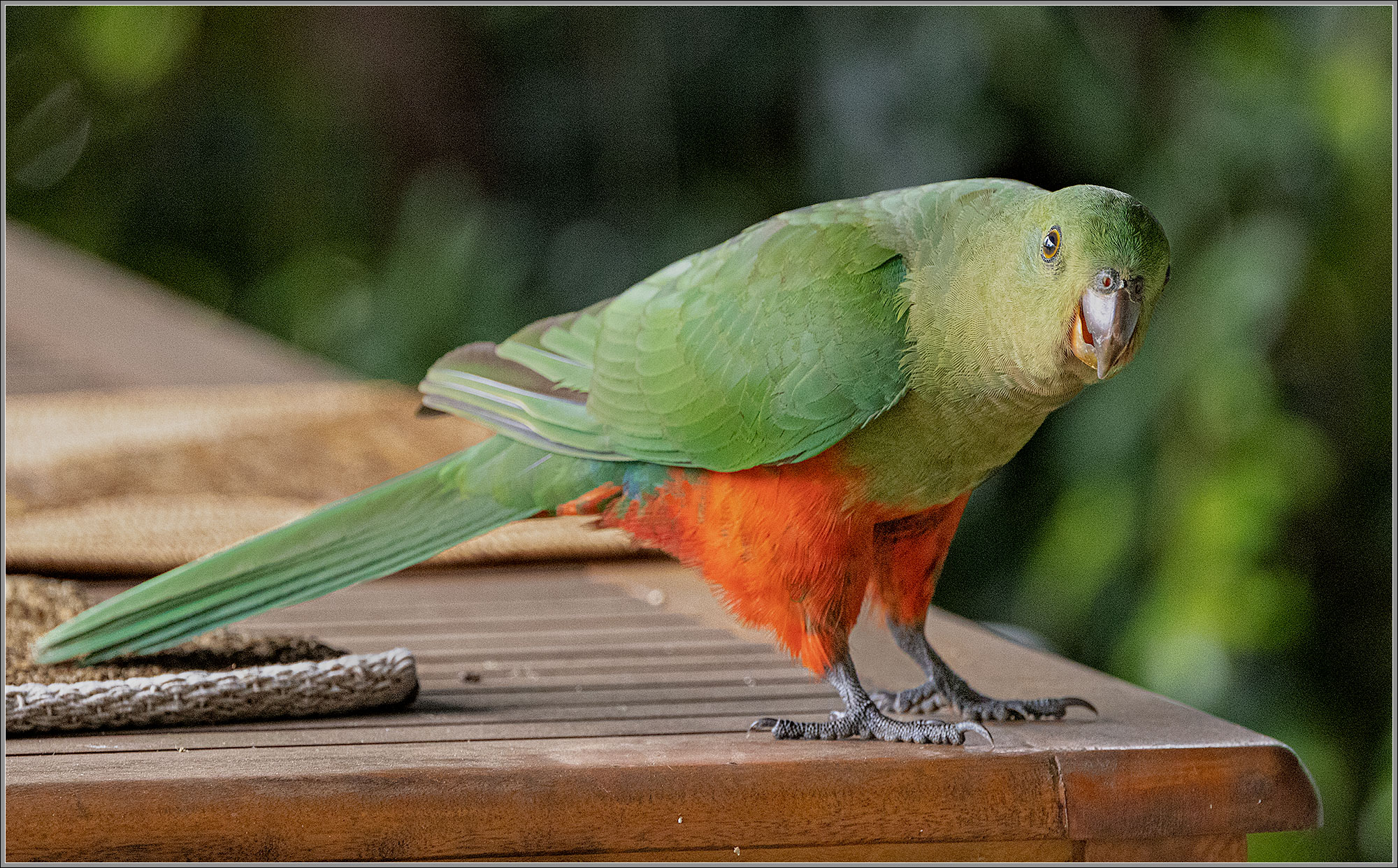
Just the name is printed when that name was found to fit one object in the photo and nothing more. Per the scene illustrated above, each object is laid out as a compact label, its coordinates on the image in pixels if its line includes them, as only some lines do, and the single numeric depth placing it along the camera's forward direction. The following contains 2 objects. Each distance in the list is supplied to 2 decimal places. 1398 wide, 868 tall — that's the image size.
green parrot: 3.05
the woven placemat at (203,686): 3.06
